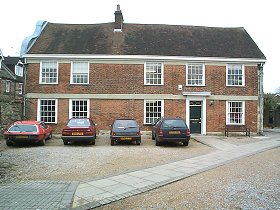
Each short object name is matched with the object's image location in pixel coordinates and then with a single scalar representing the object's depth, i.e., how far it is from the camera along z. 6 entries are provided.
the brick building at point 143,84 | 20.84
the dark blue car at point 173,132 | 14.98
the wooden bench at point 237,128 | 21.19
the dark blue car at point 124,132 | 15.23
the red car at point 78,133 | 15.09
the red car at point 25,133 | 14.33
